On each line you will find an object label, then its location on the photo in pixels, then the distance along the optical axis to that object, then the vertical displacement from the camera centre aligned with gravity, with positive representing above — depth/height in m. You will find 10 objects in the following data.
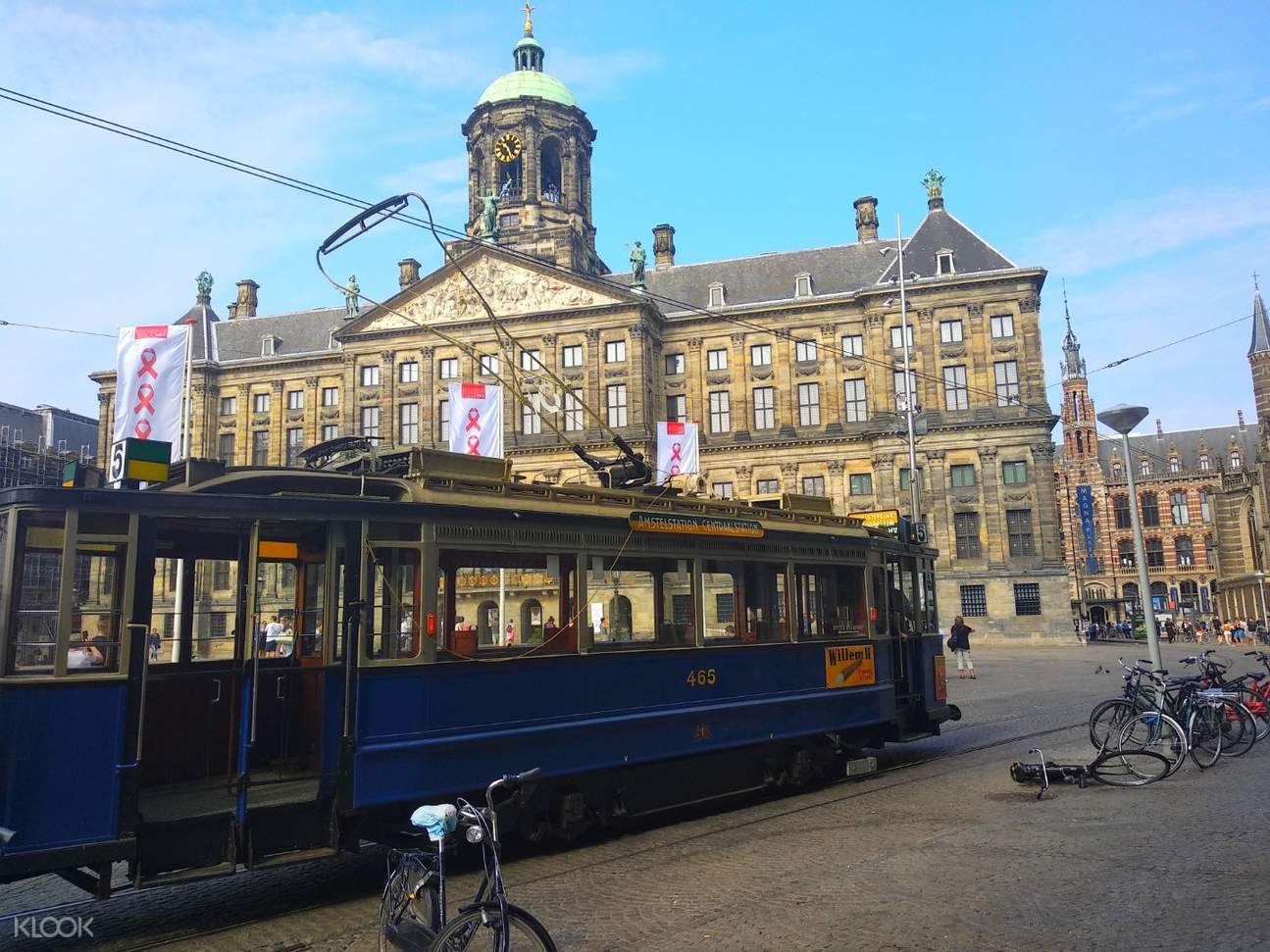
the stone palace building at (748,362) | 50.84 +14.87
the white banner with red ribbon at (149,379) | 20.30 +5.37
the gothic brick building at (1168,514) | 85.88 +9.30
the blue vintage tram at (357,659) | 6.65 -0.24
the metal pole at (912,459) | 30.10 +5.06
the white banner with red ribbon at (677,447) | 33.56 +6.07
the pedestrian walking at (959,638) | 28.11 -0.64
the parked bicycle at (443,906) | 4.70 -1.40
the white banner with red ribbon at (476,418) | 28.39 +6.15
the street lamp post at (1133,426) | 14.35 +2.74
